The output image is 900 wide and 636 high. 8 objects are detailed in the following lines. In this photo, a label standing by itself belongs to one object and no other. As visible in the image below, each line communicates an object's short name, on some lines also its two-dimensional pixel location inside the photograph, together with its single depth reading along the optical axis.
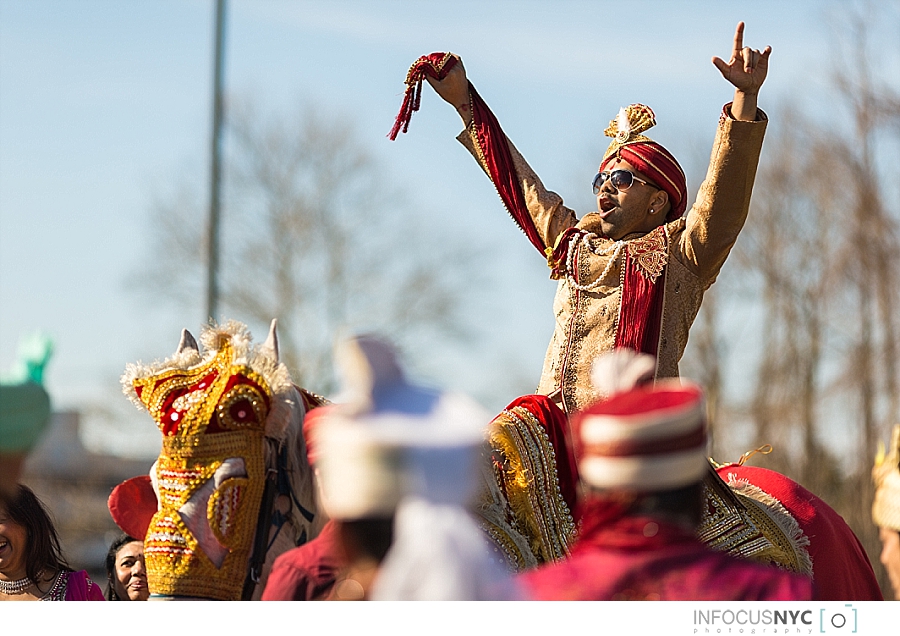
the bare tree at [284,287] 38.12
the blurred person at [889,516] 9.48
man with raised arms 9.75
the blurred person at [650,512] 5.74
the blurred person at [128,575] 12.08
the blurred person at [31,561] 10.16
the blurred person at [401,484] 5.39
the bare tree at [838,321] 43.50
